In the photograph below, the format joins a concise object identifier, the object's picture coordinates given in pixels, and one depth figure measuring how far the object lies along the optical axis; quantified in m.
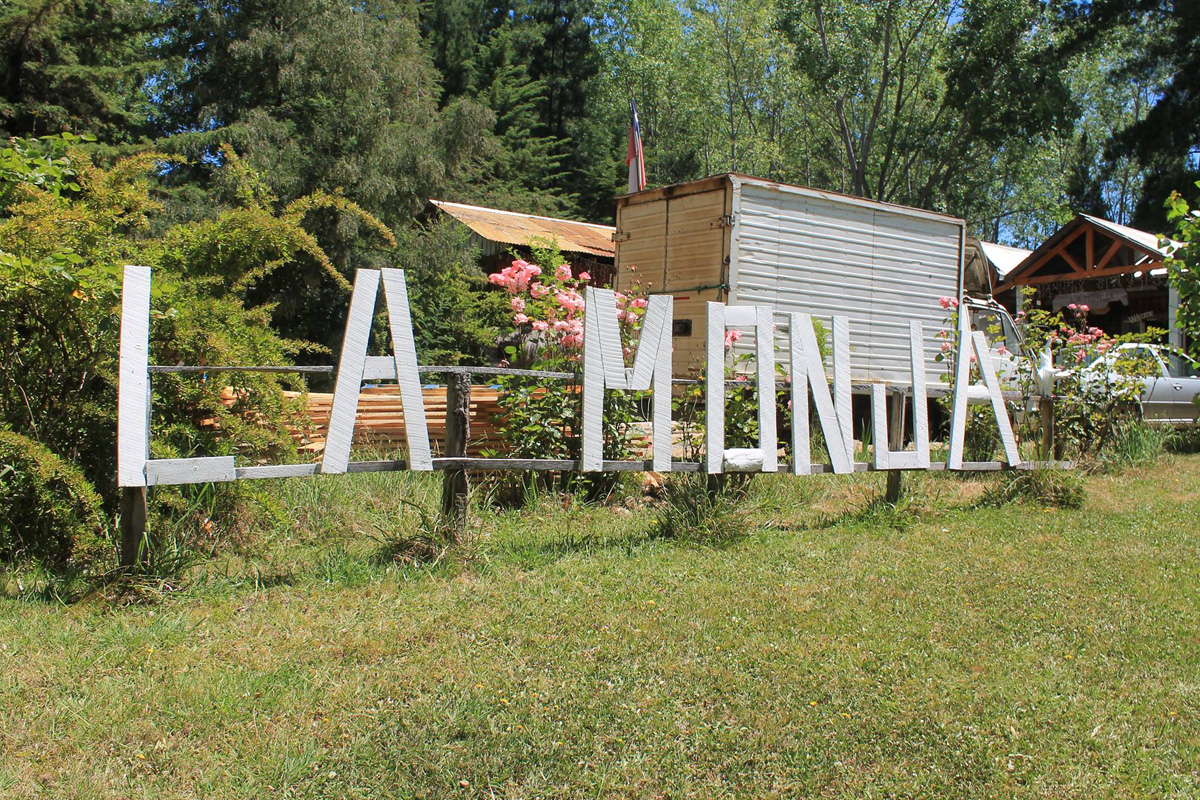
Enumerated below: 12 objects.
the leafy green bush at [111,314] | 4.54
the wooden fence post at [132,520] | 4.23
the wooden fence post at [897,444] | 6.75
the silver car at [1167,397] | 11.42
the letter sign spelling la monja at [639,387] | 4.18
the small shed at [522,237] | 20.56
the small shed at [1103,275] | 19.67
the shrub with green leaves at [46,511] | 4.24
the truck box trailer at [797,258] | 11.06
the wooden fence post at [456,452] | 5.02
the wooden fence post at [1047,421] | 8.17
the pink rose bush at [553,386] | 6.64
